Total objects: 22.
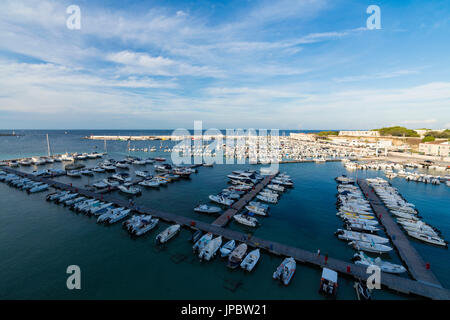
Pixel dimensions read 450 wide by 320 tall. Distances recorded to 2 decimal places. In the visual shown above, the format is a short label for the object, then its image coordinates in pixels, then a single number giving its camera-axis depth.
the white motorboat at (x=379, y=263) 20.66
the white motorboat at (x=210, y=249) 22.67
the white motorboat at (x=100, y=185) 45.63
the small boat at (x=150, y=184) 48.88
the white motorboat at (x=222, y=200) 37.54
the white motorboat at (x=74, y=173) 56.12
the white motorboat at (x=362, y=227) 28.62
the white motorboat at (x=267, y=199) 40.19
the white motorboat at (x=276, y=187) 46.31
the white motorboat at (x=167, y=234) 25.69
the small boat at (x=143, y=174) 56.03
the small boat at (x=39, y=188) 43.03
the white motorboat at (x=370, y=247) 24.55
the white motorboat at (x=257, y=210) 34.32
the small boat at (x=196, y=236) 25.89
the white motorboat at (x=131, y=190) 42.81
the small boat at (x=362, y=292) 17.89
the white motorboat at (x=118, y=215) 30.78
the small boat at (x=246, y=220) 30.36
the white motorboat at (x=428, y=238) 26.20
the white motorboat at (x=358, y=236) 26.11
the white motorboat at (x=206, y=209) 33.91
